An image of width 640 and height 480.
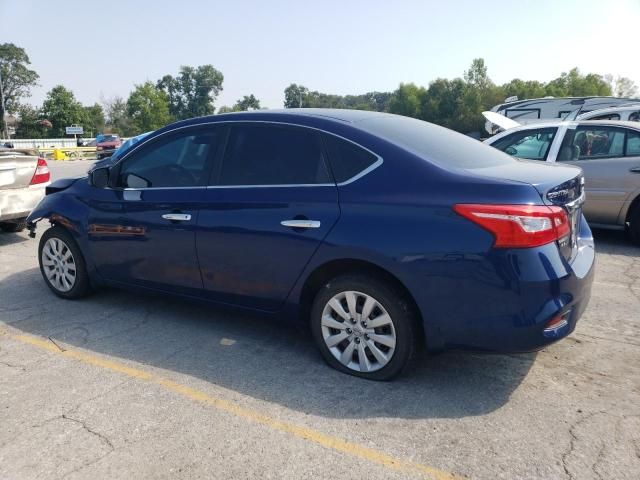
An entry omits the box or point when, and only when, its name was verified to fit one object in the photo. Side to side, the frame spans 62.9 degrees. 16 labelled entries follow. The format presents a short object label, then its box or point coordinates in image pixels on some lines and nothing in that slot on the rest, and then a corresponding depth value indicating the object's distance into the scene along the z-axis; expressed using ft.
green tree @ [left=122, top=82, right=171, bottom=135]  213.87
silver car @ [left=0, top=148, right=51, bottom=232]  23.75
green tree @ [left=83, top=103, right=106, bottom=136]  239.71
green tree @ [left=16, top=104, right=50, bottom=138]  225.97
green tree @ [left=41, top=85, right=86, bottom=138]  225.15
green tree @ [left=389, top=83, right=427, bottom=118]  283.59
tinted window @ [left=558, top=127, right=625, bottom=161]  22.33
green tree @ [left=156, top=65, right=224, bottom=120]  369.91
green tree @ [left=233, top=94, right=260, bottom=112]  322.96
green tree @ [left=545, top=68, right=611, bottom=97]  208.13
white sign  197.09
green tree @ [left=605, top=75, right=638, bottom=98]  226.42
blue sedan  9.36
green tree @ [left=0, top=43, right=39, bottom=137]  278.75
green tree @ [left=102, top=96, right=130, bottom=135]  269.44
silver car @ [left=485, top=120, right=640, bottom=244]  21.75
